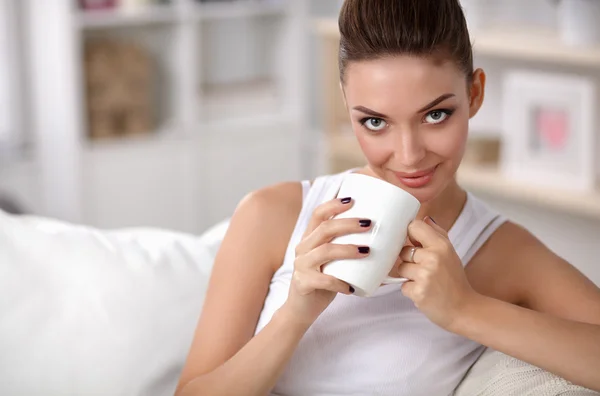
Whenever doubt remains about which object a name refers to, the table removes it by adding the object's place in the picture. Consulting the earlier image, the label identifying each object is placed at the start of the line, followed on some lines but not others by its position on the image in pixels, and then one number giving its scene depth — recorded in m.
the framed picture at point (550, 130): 3.30
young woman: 1.67
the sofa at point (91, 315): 1.88
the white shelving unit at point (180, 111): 4.42
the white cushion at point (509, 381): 1.73
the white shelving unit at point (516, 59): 3.25
